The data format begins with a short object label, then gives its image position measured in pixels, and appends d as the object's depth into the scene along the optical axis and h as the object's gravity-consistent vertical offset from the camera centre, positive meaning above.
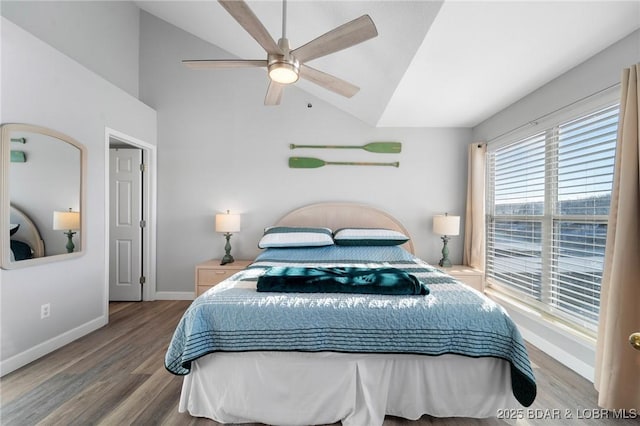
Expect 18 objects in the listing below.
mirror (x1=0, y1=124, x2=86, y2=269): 1.96 +0.08
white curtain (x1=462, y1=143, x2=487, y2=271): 3.29 +0.11
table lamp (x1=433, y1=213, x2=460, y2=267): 3.21 -0.20
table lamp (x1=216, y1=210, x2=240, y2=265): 3.25 -0.19
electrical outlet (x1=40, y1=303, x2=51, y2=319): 2.21 -0.82
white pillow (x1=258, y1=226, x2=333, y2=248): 2.92 -0.31
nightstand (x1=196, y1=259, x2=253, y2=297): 3.07 -0.72
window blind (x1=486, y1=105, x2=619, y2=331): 1.94 -0.02
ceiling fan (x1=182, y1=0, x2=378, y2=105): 1.48 +0.97
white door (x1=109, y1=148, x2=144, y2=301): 3.50 -0.16
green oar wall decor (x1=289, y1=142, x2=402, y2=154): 3.55 +0.79
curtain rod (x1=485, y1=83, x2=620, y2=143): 1.87 +0.81
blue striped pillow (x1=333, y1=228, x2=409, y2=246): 3.00 -0.30
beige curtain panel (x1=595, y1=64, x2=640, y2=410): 1.55 -0.36
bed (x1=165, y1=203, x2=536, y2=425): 1.45 -0.80
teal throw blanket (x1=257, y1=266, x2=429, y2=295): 1.64 -0.44
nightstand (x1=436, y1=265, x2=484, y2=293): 3.02 -0.71
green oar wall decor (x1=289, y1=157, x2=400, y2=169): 3.54 +0.58
